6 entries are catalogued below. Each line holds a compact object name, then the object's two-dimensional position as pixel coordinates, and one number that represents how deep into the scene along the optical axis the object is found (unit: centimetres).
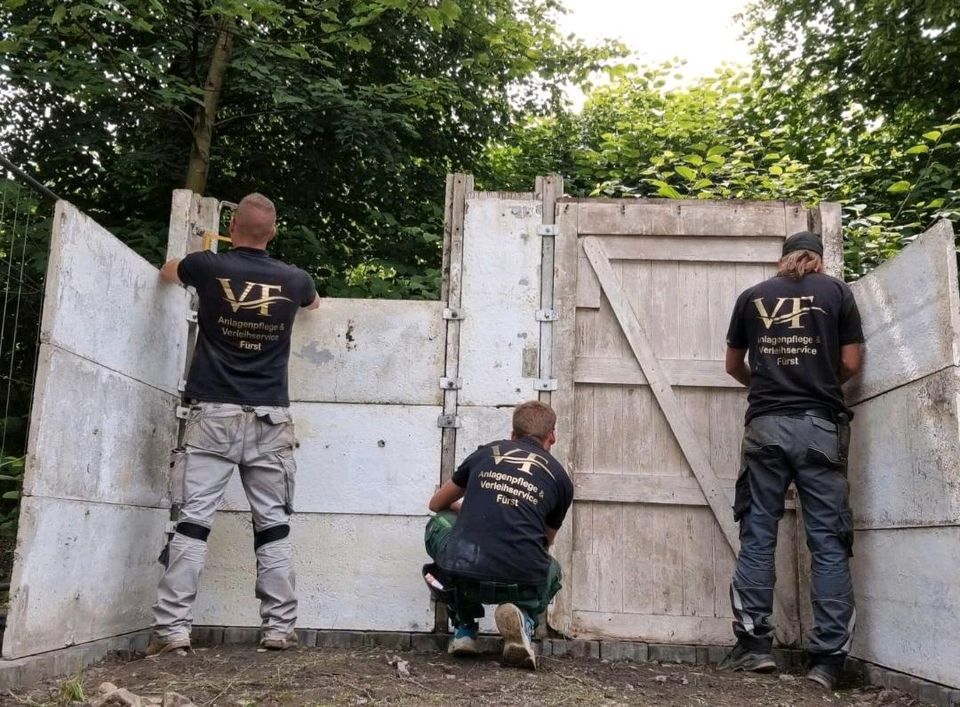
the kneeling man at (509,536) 357
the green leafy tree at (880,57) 869
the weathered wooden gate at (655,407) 432
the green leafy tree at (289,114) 662
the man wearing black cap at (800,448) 374
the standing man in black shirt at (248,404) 386
